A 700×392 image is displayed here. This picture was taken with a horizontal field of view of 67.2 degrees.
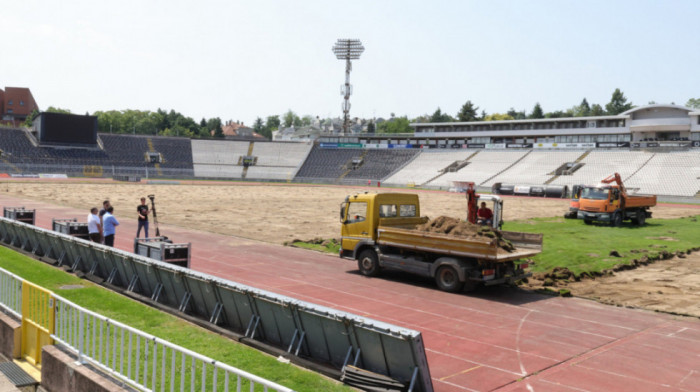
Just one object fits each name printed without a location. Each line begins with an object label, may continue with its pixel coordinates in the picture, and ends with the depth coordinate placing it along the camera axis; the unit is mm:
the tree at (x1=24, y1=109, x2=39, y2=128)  124875
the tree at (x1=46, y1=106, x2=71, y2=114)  158375
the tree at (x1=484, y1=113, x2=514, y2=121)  160875
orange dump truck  29984
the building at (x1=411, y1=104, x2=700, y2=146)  79812
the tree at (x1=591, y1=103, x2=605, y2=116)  157912
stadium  73812
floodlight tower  105125
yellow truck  14055
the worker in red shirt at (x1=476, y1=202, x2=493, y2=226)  19594
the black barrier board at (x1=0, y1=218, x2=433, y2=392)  7309
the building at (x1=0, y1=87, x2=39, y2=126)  127688
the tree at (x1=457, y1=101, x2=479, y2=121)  149125
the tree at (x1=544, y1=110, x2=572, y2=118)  162125
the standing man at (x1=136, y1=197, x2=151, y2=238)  19719
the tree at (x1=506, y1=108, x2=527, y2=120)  173688
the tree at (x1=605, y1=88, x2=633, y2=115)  153000
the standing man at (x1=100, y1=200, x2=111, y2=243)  17108
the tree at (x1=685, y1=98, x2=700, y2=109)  156038
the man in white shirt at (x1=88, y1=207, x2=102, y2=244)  16953
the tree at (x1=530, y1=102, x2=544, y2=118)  145250
